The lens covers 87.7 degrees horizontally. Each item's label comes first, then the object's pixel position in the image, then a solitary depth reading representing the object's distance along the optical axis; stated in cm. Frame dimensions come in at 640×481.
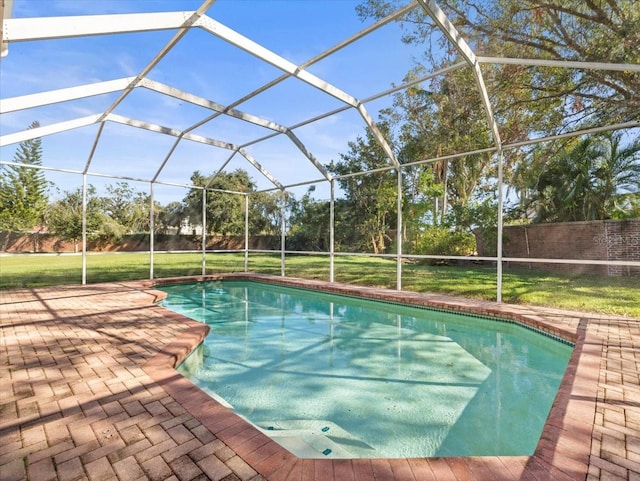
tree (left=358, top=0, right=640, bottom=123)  593
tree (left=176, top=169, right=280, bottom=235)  1759
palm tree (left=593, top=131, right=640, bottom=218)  1032
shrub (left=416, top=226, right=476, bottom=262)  1191
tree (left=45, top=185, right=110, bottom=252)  1812
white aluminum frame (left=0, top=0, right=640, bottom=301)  288
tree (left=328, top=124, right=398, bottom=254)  1489
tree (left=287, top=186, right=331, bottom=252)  1486
